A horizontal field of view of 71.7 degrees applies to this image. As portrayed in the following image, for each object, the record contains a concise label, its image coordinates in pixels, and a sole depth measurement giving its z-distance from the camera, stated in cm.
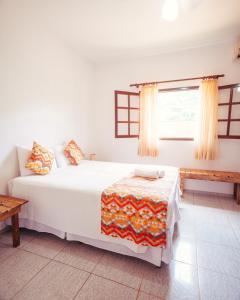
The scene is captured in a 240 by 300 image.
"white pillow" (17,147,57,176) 217
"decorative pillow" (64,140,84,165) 282
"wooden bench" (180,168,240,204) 282
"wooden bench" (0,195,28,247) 160
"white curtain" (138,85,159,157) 342
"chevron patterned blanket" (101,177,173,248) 144
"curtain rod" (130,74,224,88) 297
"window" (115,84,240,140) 300
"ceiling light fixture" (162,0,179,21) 175
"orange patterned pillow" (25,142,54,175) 216
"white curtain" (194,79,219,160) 301
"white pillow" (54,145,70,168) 267
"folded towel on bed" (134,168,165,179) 205
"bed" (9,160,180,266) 154
